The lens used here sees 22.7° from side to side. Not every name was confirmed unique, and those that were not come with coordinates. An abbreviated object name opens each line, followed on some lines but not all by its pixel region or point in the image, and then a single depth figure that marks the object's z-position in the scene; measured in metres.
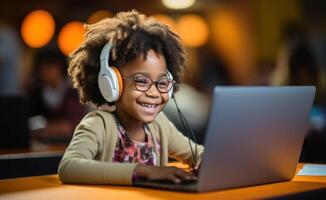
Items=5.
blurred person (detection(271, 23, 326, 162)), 3.73
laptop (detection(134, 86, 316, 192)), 1.57
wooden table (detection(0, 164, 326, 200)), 1.61
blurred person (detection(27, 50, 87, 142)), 4.43
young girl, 1.94
